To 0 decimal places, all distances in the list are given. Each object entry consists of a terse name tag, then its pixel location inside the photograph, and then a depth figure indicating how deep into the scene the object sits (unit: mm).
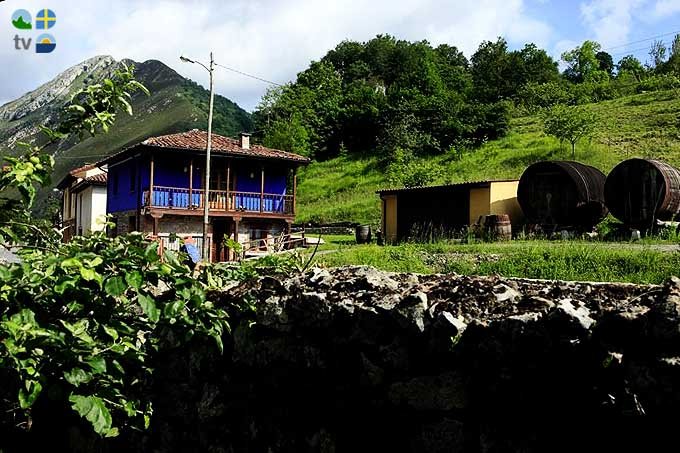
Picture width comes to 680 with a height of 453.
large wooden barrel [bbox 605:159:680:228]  15399
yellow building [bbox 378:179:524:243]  20478
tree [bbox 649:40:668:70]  83875
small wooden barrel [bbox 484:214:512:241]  16922
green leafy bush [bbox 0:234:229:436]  3057
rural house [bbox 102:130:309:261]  26250
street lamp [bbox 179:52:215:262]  22156
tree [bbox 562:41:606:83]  78125
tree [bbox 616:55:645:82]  74494
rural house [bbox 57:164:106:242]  37344
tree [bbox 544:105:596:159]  35594
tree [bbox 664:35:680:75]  63406
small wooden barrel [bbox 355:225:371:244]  22594
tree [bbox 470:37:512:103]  66312
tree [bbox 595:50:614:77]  86075
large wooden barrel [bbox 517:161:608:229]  18234
